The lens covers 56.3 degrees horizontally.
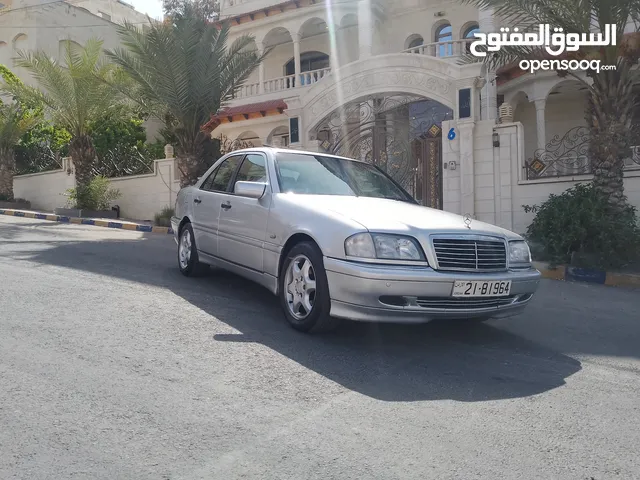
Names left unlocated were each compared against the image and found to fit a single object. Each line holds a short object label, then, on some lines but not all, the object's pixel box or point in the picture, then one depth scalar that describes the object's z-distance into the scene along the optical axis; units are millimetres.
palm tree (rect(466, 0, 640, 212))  8992
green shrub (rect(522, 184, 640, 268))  8977
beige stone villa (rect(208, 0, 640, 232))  11602
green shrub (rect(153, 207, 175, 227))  16047
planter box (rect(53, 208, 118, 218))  17938
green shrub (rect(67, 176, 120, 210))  17812
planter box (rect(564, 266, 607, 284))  8883
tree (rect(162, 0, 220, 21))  34188
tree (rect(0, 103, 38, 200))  21656
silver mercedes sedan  4289
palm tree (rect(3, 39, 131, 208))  17719
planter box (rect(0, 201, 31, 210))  21578
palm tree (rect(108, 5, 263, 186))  14266
